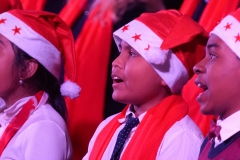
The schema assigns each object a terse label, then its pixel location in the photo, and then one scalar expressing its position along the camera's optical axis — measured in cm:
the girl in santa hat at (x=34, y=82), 337
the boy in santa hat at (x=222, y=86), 312
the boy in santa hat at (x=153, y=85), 330
